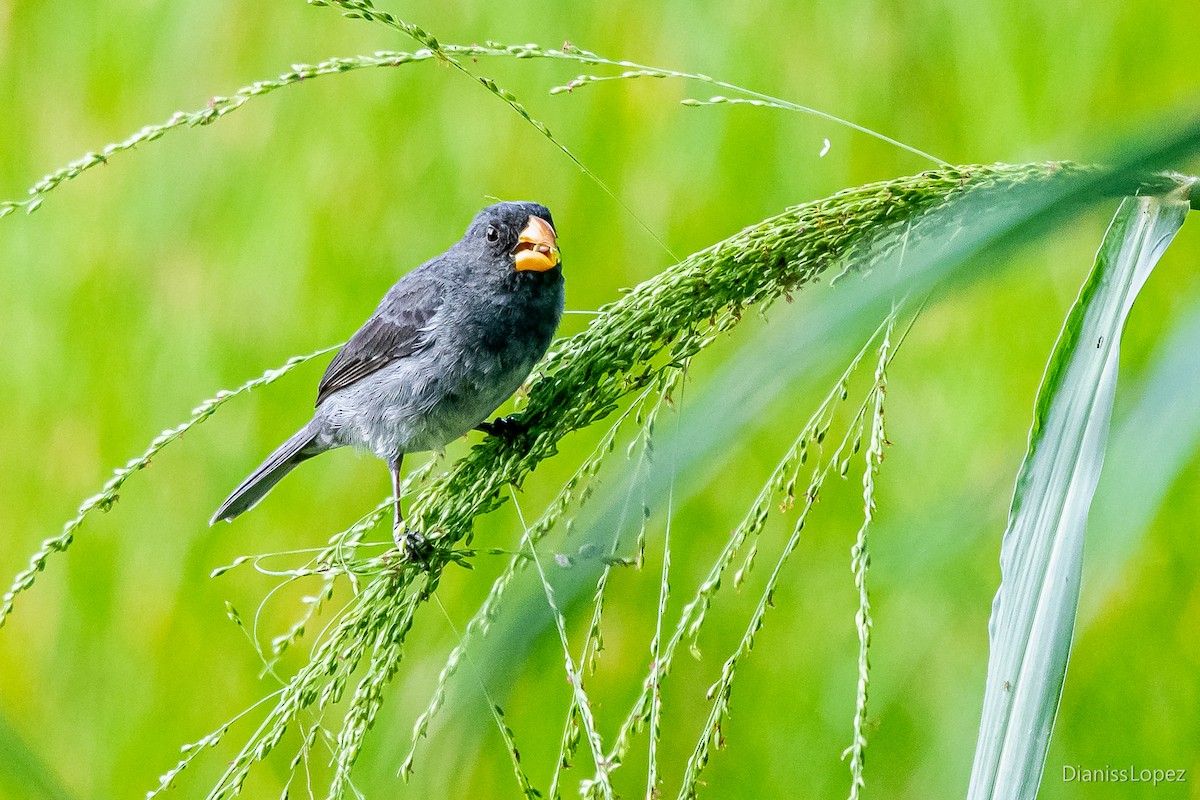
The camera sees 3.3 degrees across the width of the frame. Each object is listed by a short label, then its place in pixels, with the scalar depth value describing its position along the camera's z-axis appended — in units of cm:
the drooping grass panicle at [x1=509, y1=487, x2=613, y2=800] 370
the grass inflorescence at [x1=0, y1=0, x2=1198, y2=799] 416
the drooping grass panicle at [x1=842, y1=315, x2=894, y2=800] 392
